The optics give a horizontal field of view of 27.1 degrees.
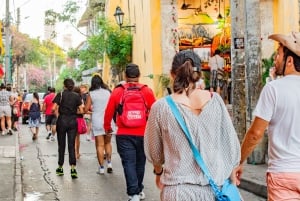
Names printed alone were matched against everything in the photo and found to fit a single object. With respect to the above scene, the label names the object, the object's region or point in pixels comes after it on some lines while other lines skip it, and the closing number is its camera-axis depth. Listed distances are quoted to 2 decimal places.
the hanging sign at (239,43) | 11.51
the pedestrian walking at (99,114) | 11.30
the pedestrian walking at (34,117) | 19.70
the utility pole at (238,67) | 11.49
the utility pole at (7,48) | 35.31
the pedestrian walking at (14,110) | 22.07
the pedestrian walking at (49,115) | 19.17
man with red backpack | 8.20
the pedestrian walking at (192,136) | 3.78
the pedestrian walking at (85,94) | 18.70
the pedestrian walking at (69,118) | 10.97
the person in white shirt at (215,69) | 18.44
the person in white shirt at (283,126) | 4.12
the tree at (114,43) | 24.91
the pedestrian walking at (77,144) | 13.31
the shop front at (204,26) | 20.67
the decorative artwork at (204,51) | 20.75
